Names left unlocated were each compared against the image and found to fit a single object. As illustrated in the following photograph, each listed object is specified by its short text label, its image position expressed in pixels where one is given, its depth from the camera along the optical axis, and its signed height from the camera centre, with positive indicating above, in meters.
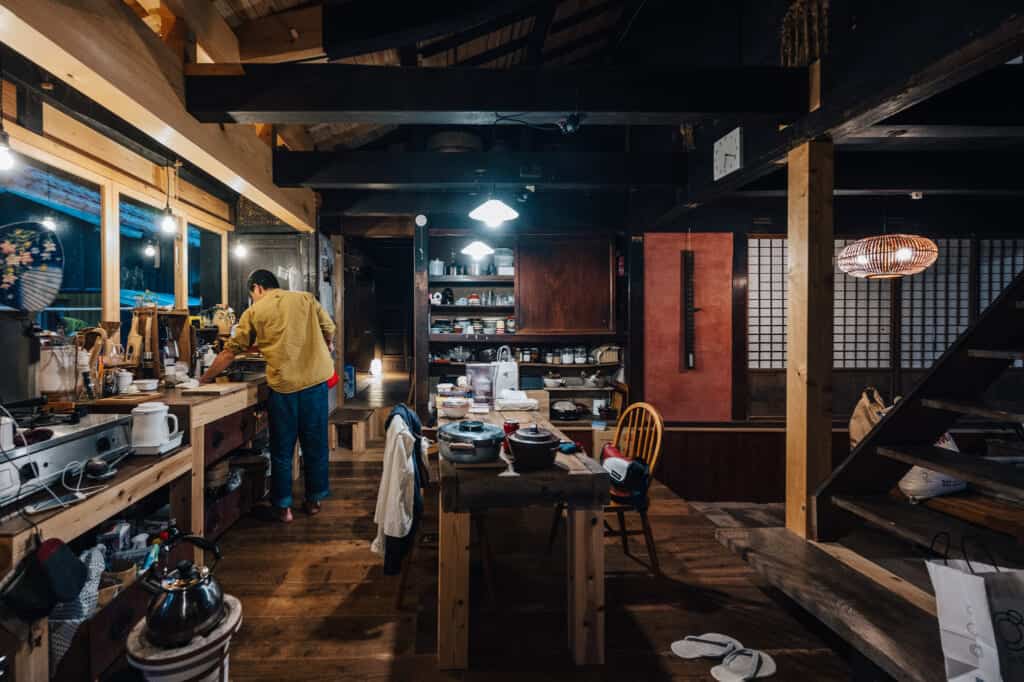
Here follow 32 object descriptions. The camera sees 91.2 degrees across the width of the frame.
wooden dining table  2.14 -0.90
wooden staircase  1.98 -0.55
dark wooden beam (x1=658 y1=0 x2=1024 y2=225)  1.77 +1.10
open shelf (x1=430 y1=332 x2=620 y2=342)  5.79 -0.09
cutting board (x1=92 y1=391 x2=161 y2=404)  2.70 -0.37
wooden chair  3.03 -0.85
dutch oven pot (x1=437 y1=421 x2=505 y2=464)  2.30 -0.54
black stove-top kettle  1.65 -0.93
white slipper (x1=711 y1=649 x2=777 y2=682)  2.19 -1.52
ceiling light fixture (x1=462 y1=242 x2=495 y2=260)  5.56 +0.90
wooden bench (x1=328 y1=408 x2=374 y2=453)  5.88 -1.16
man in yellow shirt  3.76 -0.29
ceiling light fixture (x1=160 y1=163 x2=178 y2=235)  3.86 +0.86
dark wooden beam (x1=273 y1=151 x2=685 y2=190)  4.46 +1.45
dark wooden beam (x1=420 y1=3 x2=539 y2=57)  4.63 +2.83
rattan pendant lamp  4.23 +0.62
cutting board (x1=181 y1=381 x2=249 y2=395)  3.22 -0.39
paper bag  1.21 -0.74
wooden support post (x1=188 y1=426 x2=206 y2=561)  2.95 -0.92
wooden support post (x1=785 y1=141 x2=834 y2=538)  2.69 +0.04
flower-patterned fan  2.06 +0.28
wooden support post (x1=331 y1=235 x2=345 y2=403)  6.46 +0.41
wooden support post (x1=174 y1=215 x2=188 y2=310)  4.53 +0.63
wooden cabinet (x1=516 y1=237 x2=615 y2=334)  5.86 +0.47
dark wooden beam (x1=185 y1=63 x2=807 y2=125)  2.92 +1.40
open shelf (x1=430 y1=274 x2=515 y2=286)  5.86 +0.60
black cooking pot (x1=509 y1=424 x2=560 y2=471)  2.24 -0.55
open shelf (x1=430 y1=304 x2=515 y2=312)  6.05 +0.26
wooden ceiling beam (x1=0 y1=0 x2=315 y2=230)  1.92 +1.20
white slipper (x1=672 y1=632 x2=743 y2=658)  2.33 -1.51
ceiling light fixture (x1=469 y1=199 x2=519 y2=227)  4.17 +1.01
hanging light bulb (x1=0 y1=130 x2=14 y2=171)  2.24 +0.82
